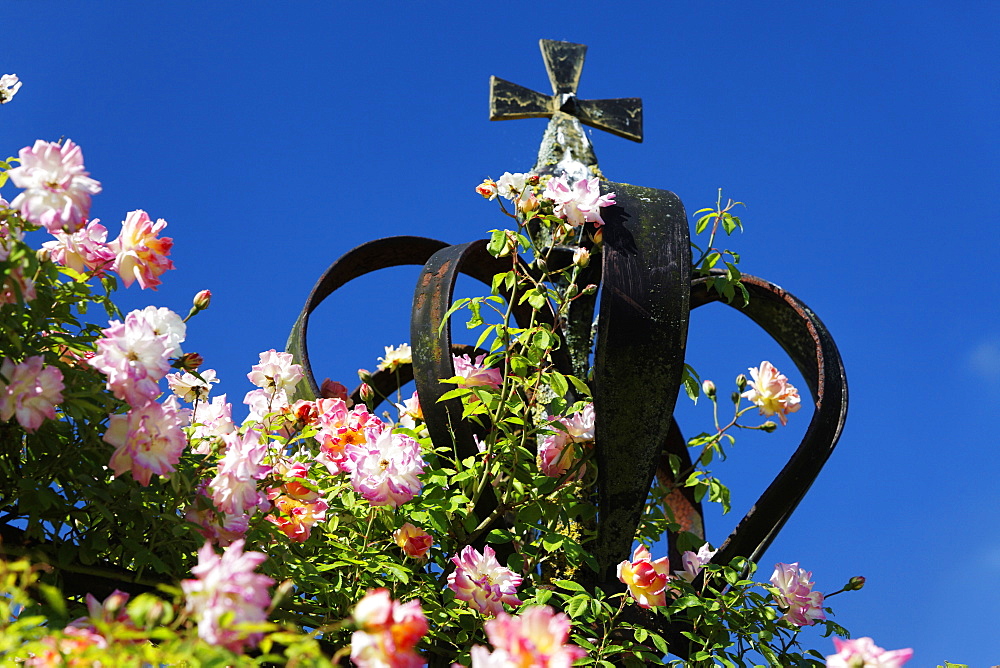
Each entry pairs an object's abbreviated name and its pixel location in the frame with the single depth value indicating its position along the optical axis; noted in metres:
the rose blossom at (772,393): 2.63
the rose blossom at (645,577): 2.08
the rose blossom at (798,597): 2.38
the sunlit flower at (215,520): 1.77
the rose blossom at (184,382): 2.33
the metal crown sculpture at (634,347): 2.15
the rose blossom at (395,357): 3.08
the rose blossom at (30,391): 1.46
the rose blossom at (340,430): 2.20
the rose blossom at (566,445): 2.31
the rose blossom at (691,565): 2.45
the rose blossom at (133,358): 1.57
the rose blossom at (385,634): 1.06
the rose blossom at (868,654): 1.30
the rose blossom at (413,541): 2.12
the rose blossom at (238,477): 1.72
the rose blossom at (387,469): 1.99
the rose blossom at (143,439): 1.59
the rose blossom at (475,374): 2.23
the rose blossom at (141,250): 1.74
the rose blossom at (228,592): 1.08
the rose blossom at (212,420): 2.25
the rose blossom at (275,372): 2.53
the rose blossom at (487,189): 2.40
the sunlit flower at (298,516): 2.06
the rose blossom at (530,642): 1.09
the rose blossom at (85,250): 1.74
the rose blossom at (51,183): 1.50
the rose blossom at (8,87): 1.98
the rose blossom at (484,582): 1.99
